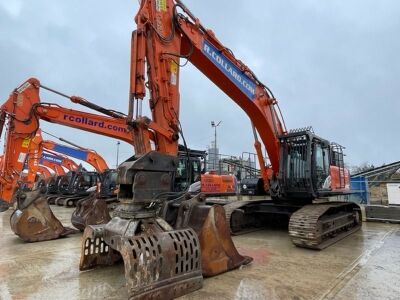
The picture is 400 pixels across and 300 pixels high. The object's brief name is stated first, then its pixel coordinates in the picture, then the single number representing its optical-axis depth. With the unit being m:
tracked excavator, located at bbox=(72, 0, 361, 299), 3.59
